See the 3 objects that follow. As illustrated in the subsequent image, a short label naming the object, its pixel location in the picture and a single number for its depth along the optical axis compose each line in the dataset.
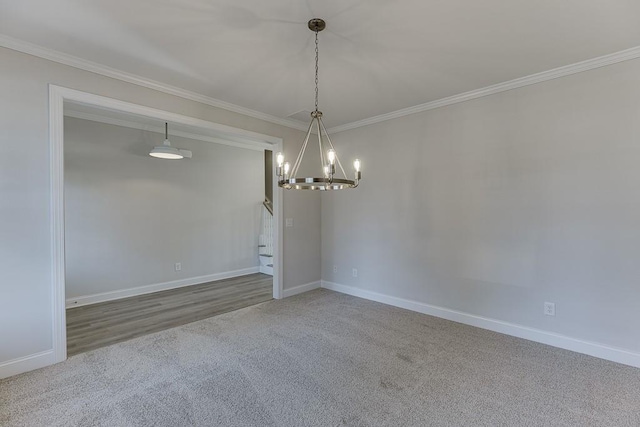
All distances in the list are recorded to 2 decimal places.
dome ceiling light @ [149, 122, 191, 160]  4.20
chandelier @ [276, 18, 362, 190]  2.16
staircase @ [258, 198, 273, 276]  6.25
